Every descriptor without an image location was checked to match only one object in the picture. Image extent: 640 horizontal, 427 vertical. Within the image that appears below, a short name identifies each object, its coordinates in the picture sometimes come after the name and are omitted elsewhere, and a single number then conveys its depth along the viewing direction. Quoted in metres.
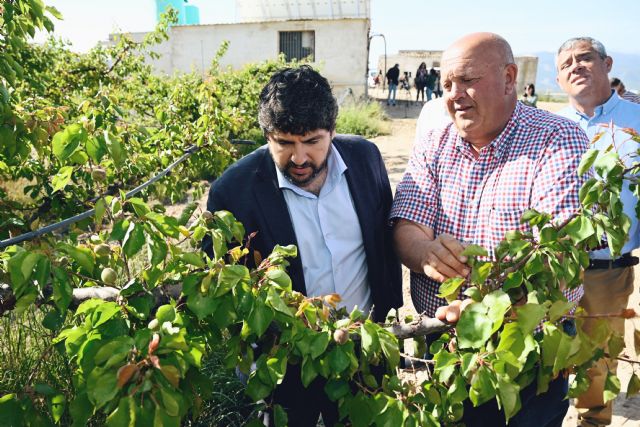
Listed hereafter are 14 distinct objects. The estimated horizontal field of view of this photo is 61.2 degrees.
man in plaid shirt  1.98
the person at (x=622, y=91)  4.04
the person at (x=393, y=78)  22.38
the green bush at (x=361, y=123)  15.41
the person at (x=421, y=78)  22.75
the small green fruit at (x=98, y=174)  1.50
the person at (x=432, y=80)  22.61
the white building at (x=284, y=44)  22.38
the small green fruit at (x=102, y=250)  1.43
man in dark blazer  2.19
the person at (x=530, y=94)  12.07
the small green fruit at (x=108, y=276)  1.38
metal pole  23.02
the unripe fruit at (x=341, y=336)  1.40
